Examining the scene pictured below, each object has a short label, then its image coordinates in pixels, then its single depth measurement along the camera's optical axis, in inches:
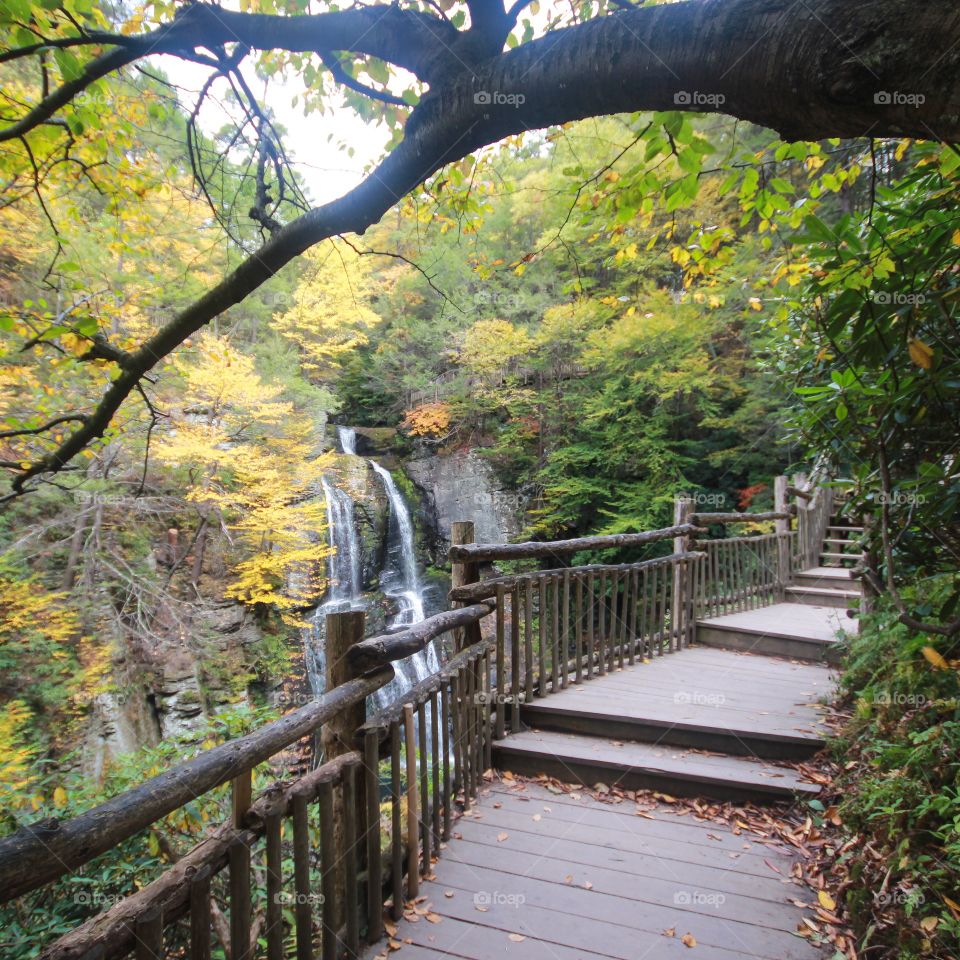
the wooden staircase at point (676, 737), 128.3
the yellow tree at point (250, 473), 358.0
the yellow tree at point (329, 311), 499.5
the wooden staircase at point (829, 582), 297.3
